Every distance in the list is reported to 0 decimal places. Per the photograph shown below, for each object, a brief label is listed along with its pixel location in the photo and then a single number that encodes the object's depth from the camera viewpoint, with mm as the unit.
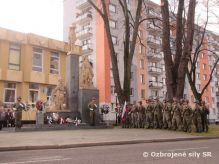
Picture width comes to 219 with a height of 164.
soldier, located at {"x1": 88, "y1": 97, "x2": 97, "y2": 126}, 24172
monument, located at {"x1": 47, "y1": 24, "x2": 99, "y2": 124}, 24703
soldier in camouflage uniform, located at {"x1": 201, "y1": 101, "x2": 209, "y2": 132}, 21500
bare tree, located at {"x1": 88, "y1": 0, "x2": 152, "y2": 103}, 26570
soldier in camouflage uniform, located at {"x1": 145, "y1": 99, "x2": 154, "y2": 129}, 23281
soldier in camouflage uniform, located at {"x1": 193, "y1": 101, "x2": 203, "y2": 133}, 20891
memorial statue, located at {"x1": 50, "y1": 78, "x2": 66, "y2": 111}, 24703
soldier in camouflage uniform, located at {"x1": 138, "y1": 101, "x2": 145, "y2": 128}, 24064
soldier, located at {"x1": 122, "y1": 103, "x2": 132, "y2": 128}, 24984
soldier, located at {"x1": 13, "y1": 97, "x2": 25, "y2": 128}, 20641
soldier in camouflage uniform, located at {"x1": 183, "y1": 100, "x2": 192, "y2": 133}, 21000
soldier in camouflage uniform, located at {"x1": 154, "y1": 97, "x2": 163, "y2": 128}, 22812
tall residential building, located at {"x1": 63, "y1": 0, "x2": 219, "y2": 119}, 54312
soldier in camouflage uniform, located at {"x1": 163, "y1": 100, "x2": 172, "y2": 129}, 21875
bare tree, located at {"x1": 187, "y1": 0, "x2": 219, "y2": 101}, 33500
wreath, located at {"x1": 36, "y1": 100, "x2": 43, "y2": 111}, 21866
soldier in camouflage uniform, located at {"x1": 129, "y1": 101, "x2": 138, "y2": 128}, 24466
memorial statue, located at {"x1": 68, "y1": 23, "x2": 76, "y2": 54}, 26364
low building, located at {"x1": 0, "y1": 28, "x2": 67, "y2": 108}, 35719
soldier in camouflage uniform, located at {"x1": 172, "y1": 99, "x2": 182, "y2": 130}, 21344
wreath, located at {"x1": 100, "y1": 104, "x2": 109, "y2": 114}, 27172
